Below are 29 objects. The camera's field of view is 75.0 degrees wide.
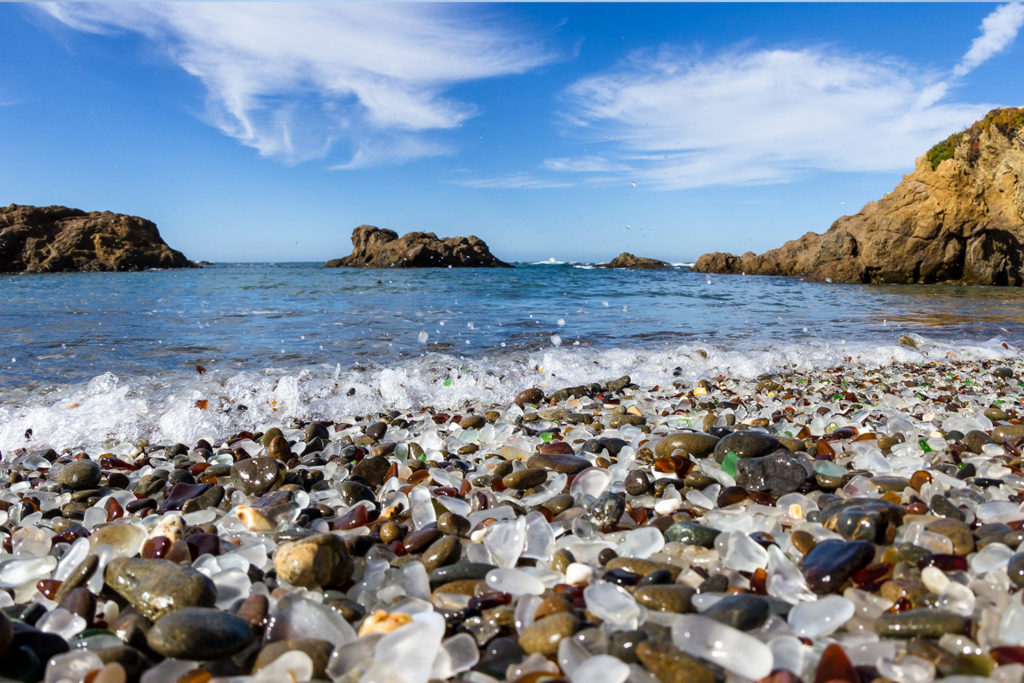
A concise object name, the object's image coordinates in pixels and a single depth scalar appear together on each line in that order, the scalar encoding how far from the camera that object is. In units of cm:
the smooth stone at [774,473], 38
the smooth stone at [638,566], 29
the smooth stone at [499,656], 24
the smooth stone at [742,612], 25
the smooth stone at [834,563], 28
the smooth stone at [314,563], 29
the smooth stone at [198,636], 24
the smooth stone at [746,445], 43
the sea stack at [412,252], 3807
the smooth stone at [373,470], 44
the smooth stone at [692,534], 31
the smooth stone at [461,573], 29
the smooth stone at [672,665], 23
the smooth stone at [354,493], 40
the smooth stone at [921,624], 24
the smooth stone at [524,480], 42
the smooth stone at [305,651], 24
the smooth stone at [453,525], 35
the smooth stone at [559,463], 43
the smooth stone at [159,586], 27
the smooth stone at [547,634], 25
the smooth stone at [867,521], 31
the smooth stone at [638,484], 39
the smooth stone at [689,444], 45
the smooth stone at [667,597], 26
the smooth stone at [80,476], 45
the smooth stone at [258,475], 43
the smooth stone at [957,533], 30
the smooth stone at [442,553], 31
